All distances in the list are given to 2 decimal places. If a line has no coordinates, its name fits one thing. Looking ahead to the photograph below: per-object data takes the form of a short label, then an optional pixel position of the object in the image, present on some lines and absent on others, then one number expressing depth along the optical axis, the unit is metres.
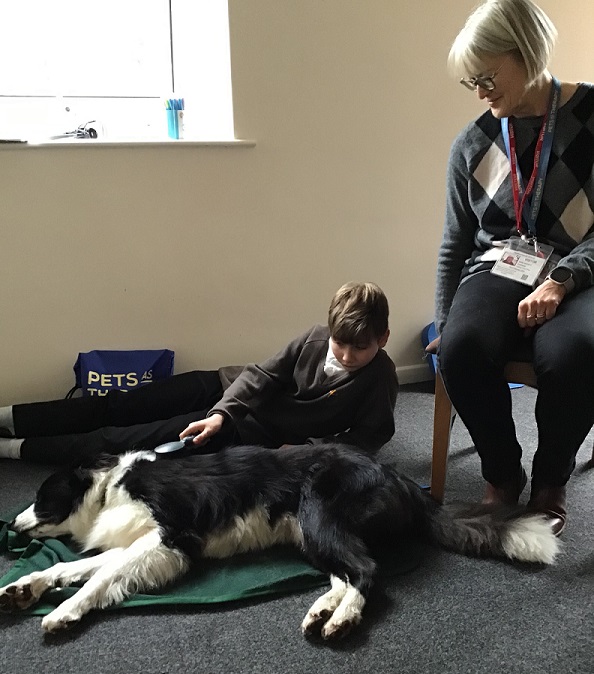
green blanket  1.43
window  2.45
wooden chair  1.85
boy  1.81
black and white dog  1.47
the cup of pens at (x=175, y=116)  2.41
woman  1.55
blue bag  2.38
